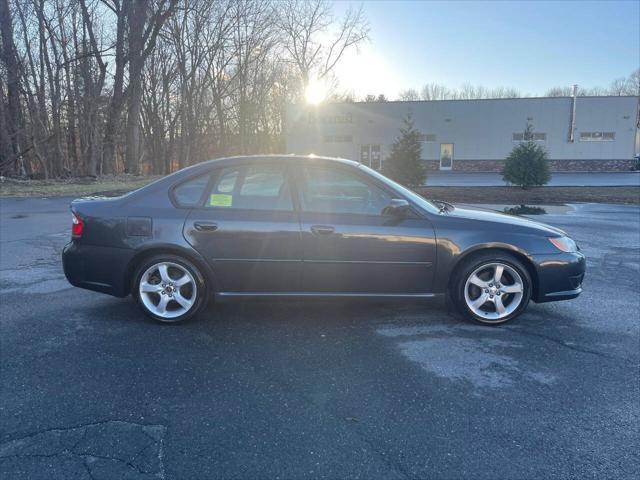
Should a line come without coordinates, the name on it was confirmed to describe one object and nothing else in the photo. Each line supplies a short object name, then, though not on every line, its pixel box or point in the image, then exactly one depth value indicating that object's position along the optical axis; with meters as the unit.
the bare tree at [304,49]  45.16
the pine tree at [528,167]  20.03
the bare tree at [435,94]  78.81
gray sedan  4.36
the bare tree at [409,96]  69.46
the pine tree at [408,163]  18.14
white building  37.91
